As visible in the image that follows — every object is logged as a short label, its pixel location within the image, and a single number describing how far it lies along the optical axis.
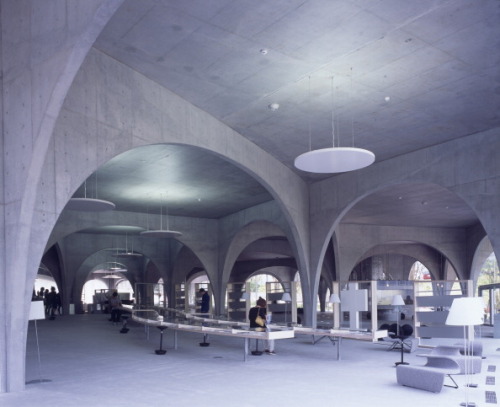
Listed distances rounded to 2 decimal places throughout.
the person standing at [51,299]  31.81
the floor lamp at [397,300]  16.17
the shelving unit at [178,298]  33.79
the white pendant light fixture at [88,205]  16.64
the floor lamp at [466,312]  7.36
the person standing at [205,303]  24.11
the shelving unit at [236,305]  26.72
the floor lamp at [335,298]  16.89
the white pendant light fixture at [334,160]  10.89
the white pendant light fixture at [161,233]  23.97
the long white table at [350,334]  12.84
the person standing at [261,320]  13.95
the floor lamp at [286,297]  20.78
